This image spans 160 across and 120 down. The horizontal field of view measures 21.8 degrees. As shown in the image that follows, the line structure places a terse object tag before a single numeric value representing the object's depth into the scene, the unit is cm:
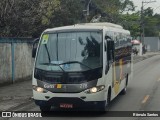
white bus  1112
